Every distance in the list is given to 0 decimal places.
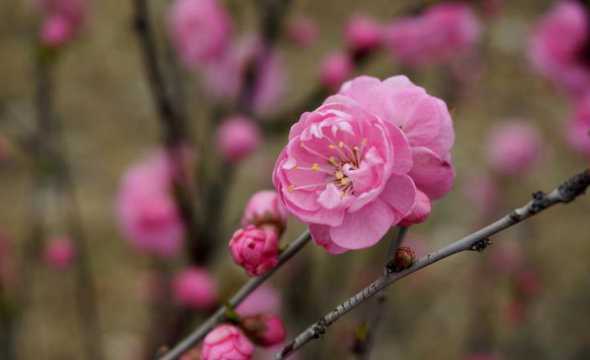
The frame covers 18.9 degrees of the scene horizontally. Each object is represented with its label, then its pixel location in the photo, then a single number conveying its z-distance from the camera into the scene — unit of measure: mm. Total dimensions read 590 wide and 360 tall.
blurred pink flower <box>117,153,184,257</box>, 545
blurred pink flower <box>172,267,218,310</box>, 445
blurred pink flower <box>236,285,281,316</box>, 522
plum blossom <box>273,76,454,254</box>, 310
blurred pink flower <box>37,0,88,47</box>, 443
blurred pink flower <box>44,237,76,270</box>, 604
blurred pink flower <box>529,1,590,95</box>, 481
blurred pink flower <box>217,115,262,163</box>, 474
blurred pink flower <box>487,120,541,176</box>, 807
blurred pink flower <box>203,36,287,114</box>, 596
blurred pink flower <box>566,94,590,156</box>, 380
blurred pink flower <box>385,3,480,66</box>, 573
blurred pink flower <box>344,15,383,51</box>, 451
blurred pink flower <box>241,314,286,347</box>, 333
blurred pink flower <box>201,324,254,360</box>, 320
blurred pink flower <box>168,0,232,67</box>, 556
